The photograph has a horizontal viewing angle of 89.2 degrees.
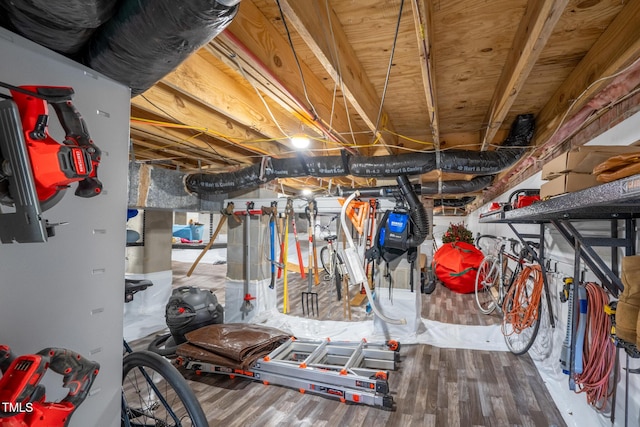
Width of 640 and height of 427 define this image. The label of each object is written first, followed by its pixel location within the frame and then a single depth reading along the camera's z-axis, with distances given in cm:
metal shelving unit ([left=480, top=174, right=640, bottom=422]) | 79
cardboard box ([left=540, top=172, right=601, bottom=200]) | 124
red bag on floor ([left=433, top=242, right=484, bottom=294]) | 613
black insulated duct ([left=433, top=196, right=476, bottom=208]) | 754
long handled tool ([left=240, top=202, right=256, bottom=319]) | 455
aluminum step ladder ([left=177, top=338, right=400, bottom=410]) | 249
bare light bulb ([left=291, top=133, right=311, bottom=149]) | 255
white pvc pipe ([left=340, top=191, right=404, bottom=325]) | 291
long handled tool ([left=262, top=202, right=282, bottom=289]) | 408
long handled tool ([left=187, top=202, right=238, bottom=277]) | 447
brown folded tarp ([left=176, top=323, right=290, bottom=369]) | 293
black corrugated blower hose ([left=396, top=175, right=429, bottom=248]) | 334
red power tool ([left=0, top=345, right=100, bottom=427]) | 65
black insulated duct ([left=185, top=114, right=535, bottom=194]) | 284
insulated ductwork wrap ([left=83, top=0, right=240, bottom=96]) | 77
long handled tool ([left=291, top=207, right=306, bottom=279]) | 392
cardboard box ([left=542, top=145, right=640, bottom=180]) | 123
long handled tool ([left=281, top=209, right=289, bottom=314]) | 394
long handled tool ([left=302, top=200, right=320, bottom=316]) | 384
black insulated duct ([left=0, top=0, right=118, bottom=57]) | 75
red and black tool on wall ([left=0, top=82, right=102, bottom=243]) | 65
